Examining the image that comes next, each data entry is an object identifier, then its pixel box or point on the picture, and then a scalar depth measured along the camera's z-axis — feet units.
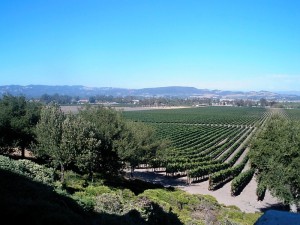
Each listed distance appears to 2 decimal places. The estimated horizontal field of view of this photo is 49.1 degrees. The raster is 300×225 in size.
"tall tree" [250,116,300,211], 81.71
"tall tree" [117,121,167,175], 101.91
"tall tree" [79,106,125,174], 101.30
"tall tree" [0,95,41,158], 108.47
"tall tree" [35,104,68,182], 88.12
